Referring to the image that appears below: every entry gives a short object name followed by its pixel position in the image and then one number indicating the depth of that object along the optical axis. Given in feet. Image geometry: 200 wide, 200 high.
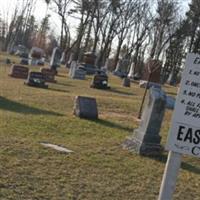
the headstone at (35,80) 80.48
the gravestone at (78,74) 114.83
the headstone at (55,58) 128.36
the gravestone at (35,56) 142.41
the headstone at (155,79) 117.25
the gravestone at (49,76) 93.79
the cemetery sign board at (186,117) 15.98
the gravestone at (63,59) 184.91
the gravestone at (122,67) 161.42
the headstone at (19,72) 95.96
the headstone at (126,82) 111.66
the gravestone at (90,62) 140.90
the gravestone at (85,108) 50.14
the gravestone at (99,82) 93.74
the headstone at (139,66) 218.98
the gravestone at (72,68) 117.04
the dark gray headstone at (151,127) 37.88
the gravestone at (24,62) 140.05
